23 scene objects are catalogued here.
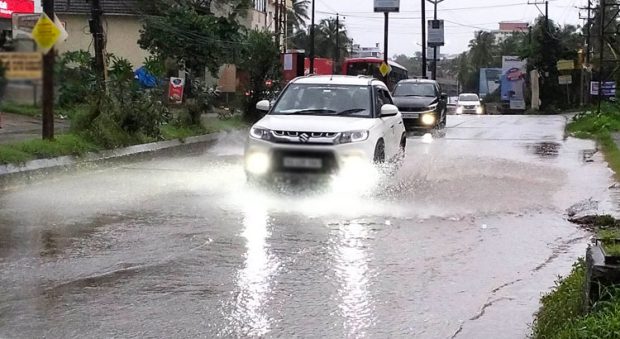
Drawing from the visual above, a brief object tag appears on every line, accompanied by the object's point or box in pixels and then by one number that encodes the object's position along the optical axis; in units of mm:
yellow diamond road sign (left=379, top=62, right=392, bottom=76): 40406
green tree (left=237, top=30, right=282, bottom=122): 25594
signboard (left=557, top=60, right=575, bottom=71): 47719
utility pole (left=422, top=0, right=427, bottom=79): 48838
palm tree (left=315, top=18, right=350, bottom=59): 94750
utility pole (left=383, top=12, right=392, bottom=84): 44831
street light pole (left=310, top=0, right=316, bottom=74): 46250
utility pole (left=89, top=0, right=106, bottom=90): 17469
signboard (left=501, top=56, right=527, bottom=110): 63869
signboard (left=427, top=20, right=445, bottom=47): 53875
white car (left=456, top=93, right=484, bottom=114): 56125
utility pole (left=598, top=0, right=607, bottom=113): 26734
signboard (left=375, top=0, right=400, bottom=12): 47688
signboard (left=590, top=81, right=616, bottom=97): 34862
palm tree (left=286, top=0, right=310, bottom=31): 82188
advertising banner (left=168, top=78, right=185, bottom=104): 24641
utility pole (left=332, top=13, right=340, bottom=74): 82025
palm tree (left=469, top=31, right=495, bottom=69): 110562
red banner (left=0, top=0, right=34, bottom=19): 23512
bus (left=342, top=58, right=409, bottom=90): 42844
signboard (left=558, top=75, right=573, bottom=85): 50031
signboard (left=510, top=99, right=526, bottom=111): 63103
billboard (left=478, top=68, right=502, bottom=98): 92250
